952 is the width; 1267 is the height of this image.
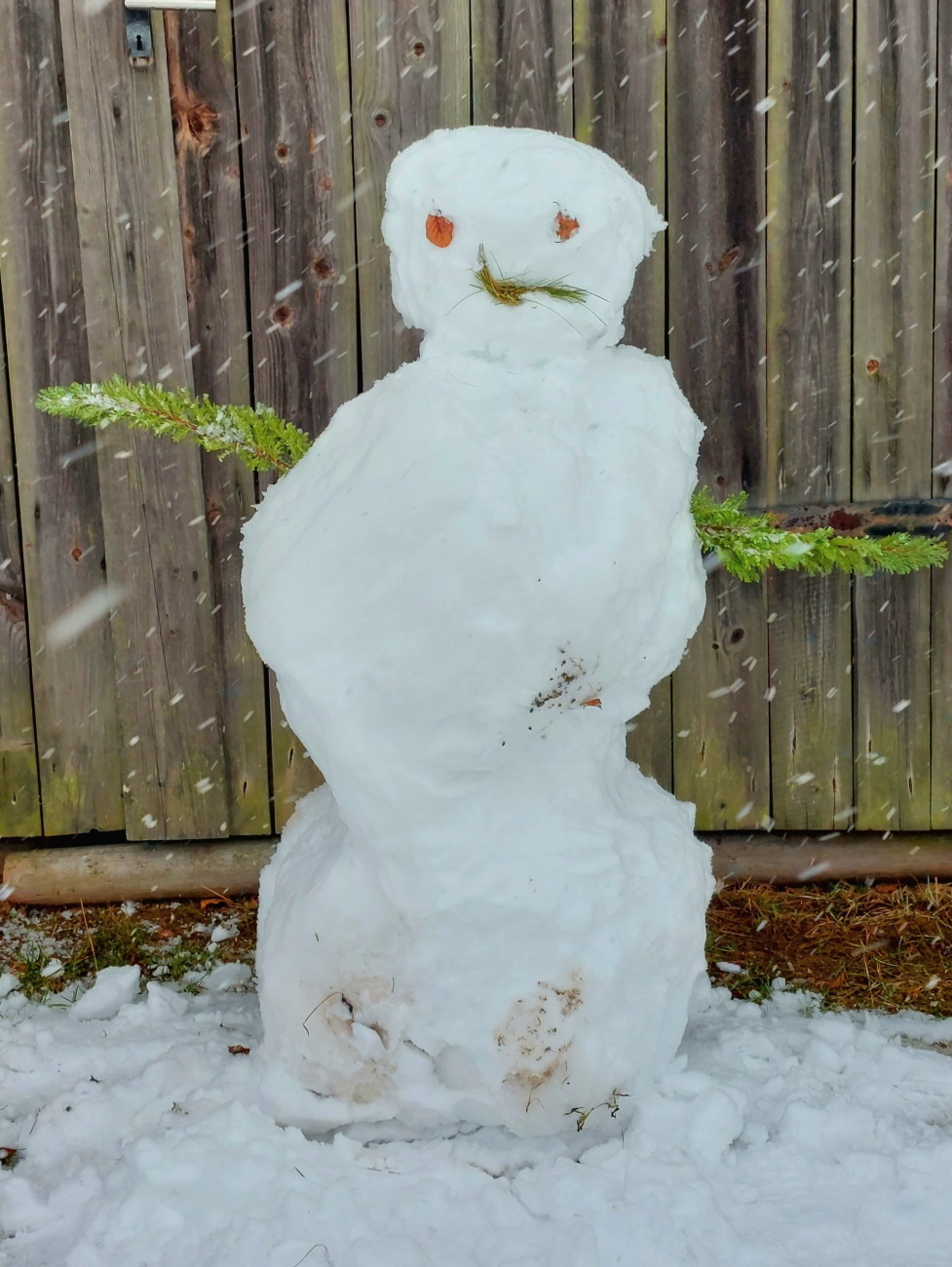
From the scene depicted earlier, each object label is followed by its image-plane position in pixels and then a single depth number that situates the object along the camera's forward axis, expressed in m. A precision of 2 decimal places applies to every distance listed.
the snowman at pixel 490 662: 1.59
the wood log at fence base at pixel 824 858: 2.92
